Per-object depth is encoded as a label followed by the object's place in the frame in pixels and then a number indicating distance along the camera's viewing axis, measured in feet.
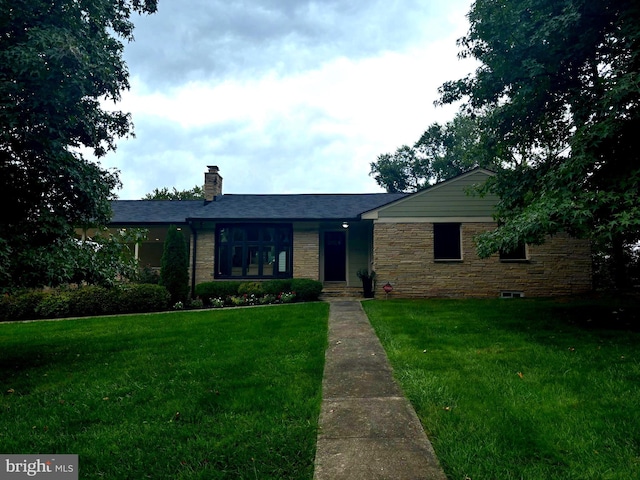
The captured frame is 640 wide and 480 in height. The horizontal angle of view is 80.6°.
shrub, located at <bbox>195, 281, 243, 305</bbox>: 46.17
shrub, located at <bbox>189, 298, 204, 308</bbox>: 43.78
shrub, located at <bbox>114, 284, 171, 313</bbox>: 39.88
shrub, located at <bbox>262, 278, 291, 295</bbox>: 45.65
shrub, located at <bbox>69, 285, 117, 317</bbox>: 39.11
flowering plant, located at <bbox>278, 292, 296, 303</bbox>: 44.24
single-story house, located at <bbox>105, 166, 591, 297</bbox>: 43.39
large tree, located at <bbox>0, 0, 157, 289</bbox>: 14.46
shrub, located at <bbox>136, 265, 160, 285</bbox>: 49.70
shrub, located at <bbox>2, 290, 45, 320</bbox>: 38.65
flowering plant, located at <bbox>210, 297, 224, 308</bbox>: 43.83
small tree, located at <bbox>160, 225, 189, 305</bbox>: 44.19
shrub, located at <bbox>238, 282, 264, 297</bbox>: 45.23
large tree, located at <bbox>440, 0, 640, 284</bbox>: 19.47
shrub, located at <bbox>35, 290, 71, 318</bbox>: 38.70
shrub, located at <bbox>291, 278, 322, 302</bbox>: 45.16
